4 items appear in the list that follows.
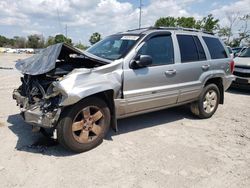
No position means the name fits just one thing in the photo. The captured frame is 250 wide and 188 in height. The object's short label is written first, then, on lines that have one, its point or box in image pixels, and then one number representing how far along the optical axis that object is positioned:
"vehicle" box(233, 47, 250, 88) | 6.83
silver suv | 2.76
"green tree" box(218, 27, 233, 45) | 31.66
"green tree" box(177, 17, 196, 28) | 31.20
